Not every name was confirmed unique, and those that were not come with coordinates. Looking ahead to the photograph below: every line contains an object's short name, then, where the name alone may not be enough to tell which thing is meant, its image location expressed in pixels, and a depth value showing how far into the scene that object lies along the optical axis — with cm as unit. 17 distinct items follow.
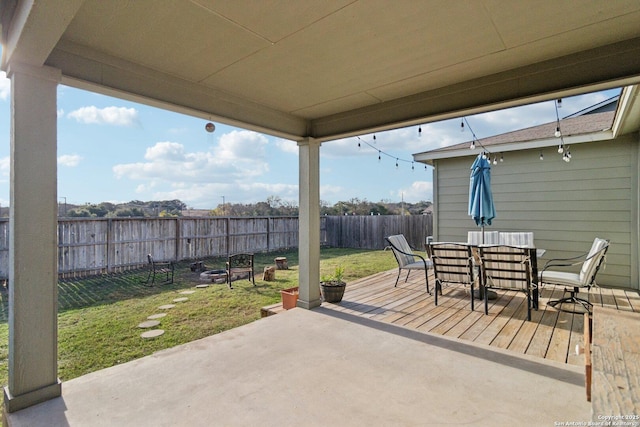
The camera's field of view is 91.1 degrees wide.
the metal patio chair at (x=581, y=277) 374
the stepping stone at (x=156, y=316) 445
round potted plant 456
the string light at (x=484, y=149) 557
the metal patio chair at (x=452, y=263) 416
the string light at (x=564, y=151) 542
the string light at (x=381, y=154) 541
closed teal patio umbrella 504
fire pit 684
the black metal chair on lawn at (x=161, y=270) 677
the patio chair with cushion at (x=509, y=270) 377
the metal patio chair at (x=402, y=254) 545
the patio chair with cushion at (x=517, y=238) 577
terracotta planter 443
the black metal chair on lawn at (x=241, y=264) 679
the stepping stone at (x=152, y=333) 379
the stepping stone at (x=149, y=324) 413
